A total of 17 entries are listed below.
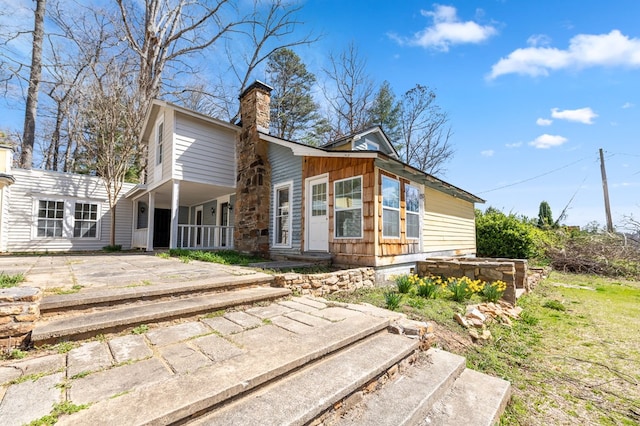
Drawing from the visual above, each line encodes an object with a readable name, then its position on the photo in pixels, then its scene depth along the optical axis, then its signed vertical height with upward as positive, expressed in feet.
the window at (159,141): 32.91 +10.52
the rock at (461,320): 12.50 -4.16
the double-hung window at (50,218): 37.32 +1.21
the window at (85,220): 39.83 +1.01
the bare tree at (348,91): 56.90 +29.51
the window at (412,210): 24.59 +1.84
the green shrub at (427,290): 16.19 -3.60
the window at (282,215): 26.86 +1.38
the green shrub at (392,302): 12.85 -3.41
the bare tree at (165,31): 47.80 +36.10
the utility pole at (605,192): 50.42 +7.42
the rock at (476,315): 13.25 -4.16
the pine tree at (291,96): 58.29 +28.41
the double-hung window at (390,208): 21.21 +1.75
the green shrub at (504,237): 36.83 -1.00
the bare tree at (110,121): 39.22 +16.09
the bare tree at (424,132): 61.72 +22.56
